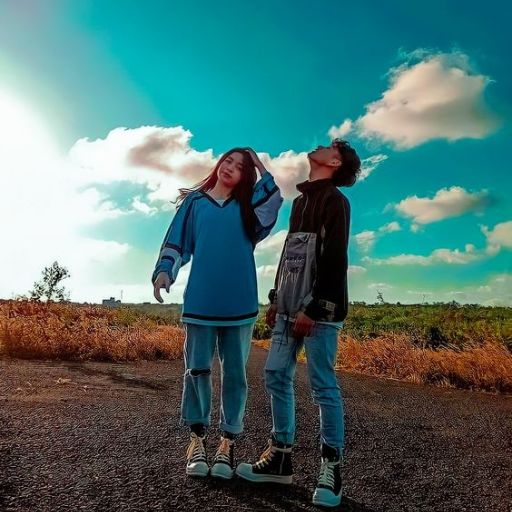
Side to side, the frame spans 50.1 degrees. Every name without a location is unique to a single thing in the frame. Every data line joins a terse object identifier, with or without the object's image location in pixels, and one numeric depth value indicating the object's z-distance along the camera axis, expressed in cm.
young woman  332
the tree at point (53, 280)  3181
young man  304
